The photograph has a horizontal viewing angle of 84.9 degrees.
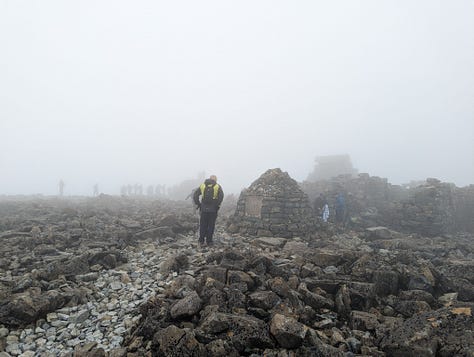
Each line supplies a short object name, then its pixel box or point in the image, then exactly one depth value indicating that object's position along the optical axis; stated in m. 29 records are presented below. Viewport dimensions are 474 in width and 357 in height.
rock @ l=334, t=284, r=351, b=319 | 5.99
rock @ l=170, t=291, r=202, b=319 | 5.50
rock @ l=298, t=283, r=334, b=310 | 6.16
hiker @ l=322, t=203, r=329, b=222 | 18.34
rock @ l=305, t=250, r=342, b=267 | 8.39
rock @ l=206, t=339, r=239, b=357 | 4.43
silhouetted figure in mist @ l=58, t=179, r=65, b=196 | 57.72
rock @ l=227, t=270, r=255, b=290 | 6.80
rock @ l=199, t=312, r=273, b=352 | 4.65
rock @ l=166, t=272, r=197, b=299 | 6.49
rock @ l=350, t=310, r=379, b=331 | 5.32
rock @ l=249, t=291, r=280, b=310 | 5.82
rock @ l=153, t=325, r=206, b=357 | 4.43
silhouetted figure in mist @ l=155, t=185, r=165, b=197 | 73.65
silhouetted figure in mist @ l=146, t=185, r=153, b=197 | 72.76
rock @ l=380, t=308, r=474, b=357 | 4.31
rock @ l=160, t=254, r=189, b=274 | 8.41
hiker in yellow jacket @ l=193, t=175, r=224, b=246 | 10.72
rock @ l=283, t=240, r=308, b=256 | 10.03
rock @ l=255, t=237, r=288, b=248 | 11.20
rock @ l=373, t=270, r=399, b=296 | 6.82
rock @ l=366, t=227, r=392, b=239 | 14.63
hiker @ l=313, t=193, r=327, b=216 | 18.94
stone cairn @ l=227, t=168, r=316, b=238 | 13.82
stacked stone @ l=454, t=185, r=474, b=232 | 19.72
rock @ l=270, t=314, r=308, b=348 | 4.59
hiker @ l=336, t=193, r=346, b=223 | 18.62
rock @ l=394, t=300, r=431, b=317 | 5.81
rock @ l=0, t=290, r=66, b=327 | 5.62
